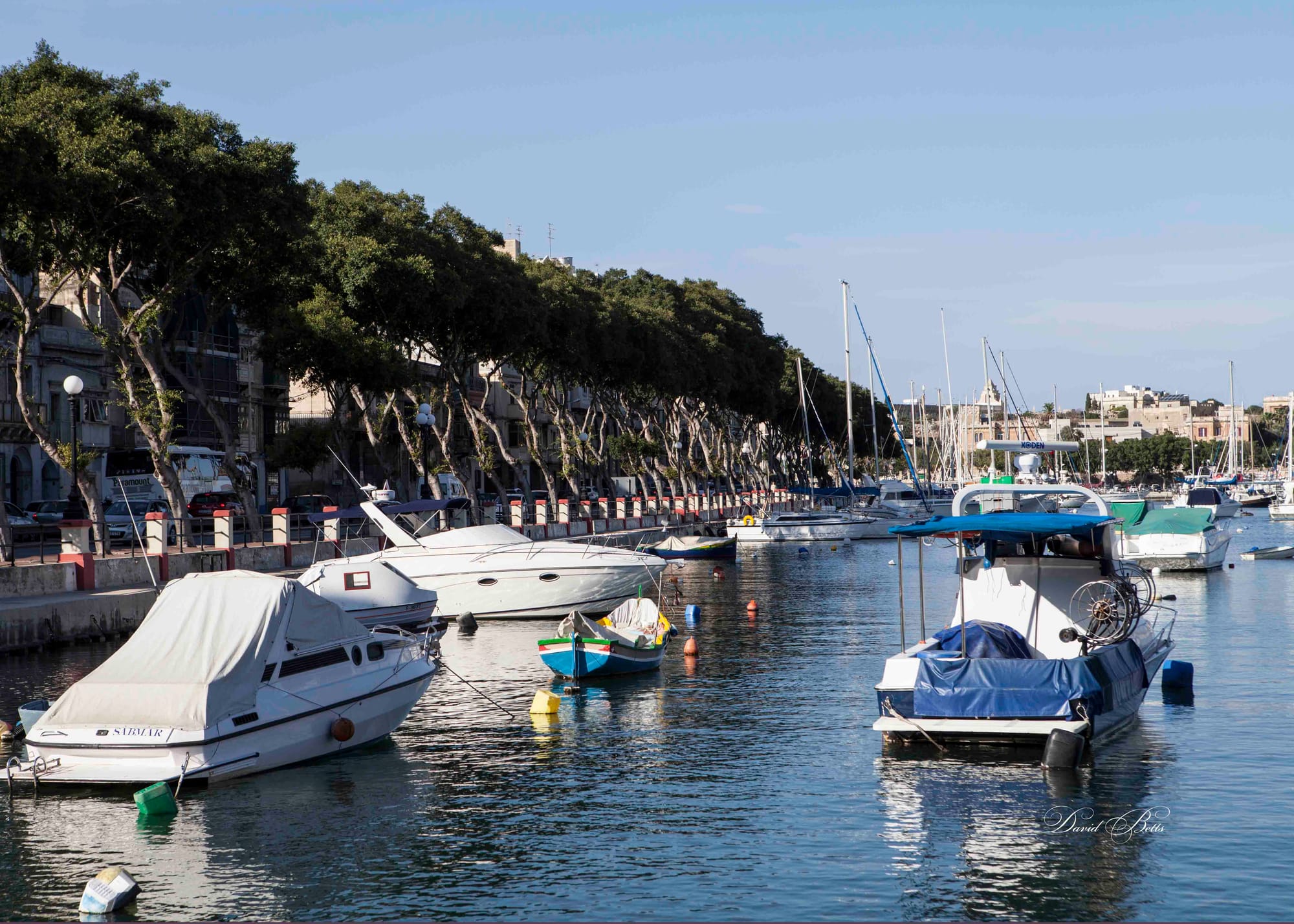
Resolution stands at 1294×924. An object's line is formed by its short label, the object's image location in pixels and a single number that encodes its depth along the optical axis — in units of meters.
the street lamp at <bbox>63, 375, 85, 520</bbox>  56.78
